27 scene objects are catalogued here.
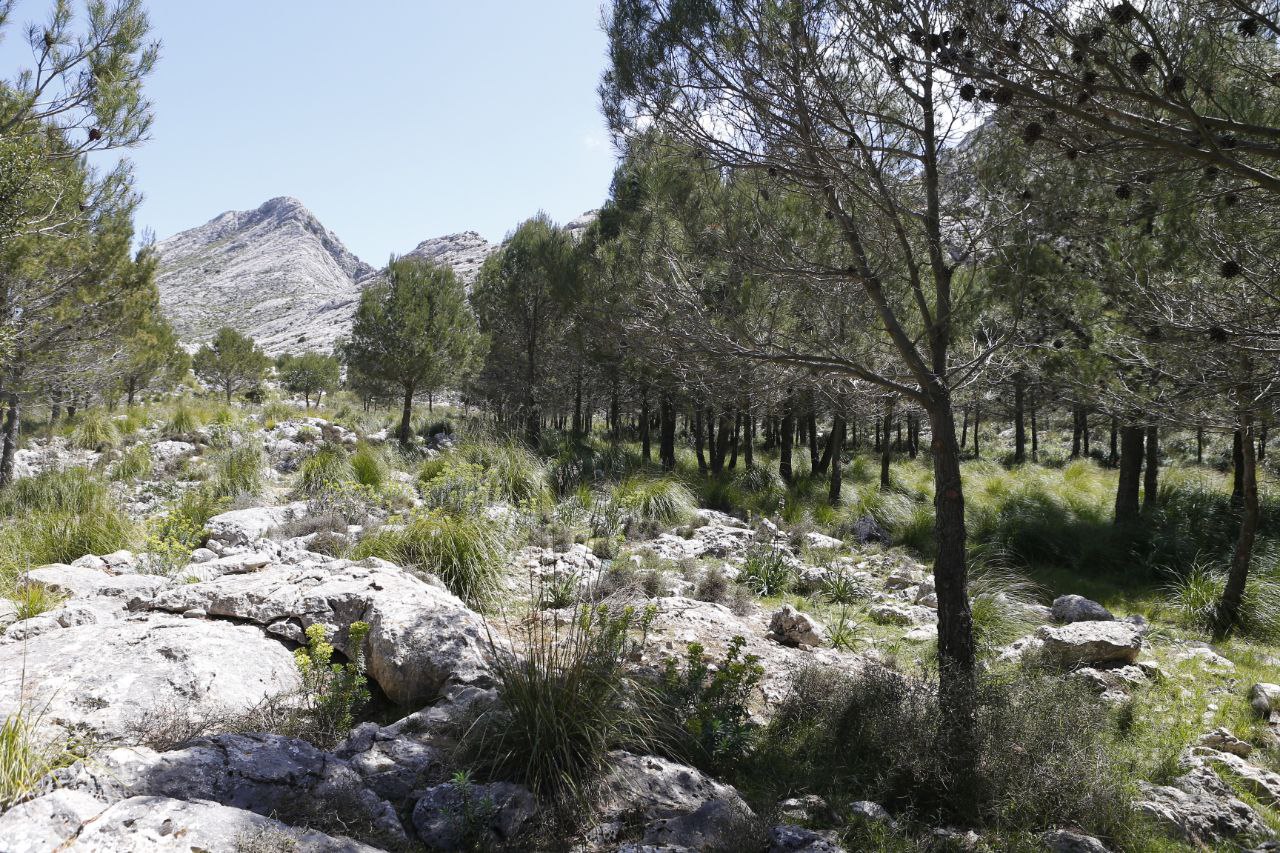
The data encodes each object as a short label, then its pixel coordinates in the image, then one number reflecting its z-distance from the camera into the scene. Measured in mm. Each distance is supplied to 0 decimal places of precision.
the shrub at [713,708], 3652
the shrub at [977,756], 3369
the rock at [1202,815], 3414
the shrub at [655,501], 10602
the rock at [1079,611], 7211
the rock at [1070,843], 3037
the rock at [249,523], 6668
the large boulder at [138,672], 3084
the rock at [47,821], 1895
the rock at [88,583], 4805
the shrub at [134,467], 10117
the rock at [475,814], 2717
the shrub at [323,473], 9453
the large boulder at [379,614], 4043
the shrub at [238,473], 9094
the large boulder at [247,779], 2365
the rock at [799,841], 2674
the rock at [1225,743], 4543
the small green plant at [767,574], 8125
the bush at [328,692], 3402
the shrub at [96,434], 12648
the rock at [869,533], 11766
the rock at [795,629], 5949
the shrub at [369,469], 9867
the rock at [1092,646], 5684
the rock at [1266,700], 5117
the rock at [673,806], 2777
